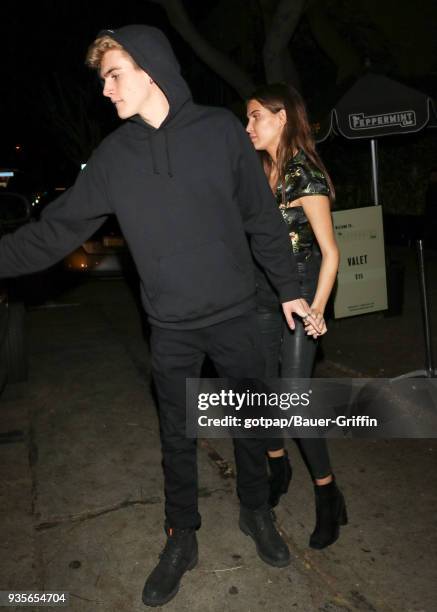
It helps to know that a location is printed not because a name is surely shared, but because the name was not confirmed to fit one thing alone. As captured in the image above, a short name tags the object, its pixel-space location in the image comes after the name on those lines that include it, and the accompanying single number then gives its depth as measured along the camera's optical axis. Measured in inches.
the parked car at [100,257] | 451.2
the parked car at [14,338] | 224.4
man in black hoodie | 101.6
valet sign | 271.1
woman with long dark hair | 119.7
